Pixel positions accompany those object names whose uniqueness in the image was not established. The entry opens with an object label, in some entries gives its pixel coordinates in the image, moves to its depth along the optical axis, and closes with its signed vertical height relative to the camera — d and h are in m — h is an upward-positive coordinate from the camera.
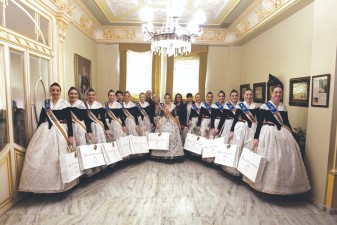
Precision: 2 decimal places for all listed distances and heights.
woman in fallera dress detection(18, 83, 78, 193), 2.67 -0.64
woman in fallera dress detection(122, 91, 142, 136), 4.30 -0.31
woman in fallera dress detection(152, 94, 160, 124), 4.65 -0.13
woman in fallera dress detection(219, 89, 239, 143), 3.79 -0.25
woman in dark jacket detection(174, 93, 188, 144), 4.70 -0.26
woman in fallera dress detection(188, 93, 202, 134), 4.58 -0.29
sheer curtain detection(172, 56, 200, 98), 6.00 +0.67
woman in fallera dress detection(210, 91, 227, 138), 4.05 -0.24
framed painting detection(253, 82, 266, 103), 4.42 +0.20
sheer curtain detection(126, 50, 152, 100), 5.96 +0.69
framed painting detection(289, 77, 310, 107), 3.21 +0.16
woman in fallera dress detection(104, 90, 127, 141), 4.00 -0.33
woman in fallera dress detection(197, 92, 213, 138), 4.36 -0.34
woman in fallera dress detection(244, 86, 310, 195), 2.72 -0.65
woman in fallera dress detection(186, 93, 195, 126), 4.82 -0.08
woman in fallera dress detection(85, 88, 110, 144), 3.55 -0.29
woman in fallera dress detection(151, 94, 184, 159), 4.37 -0.54
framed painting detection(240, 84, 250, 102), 5.34 +0.31
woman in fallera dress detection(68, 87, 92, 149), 3.17 -0.31
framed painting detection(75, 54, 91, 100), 4.46 +0.49
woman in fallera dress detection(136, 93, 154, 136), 4.50 -0.30
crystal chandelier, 3.06 +0.96
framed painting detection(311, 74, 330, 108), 2.54 +0.14
